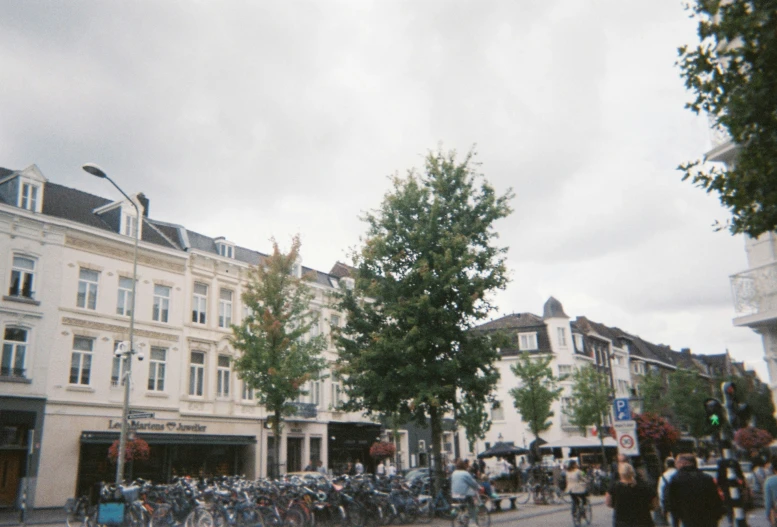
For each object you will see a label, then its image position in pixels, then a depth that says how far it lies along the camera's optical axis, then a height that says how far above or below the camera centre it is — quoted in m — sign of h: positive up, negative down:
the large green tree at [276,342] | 24.59 +3.99
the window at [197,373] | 30.50 +3.48
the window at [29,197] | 25.51 +9.96
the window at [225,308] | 32.59 +6.89
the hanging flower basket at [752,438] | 22.35 -0.30
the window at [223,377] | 31.66 +3.39
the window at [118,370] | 27.31 +3.36
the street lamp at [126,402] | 18.81 +1.42
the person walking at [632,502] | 7.66 -0.79
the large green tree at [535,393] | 40.81 +2.73
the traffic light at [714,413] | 11.24 +0.31
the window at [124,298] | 28.28 +6.55
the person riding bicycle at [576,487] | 16.33 -1.27
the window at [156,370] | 28.78 +3.51
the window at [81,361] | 26.06 +3.61
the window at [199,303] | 31.33 +6.93
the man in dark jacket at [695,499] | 7.29 -0.75
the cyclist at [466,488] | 14.13 -1.05
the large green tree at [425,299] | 19.73 +4.39
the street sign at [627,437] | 12.18 -0.06
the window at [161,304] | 29.56 +6.56
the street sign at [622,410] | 12.83 +0.48
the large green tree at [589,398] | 45.12 +2.55
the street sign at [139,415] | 19.74 +1.04
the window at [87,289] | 26.81 +6.66
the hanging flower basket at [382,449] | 36.75 -0.41
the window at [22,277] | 24.83 +6.71
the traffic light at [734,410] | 10.38 +0.32
